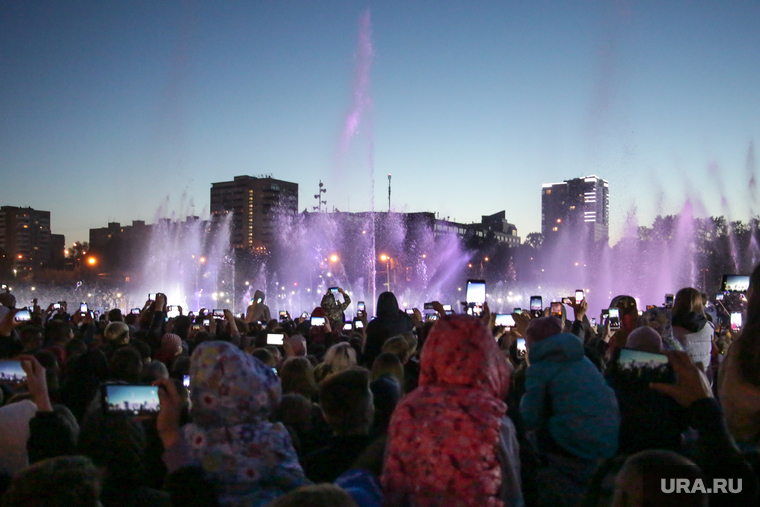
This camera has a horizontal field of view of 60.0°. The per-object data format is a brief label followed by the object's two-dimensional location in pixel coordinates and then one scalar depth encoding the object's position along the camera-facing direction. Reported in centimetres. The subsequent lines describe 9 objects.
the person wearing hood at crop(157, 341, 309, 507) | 332
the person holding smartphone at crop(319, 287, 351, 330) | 1418
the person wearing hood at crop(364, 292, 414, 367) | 847
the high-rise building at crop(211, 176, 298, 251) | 15338
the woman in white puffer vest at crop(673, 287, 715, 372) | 692
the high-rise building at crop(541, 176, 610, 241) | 12850
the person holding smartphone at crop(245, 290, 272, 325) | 1466
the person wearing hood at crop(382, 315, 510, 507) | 321
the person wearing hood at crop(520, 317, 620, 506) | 426
